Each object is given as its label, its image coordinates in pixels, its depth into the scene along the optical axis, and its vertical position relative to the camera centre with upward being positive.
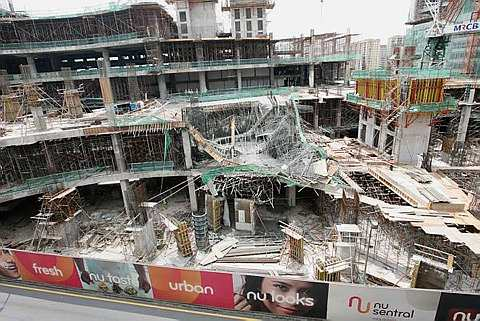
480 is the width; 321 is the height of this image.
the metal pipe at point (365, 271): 13.63 -9.38
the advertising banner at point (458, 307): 9.87 -8.16
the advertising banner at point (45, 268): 13.20 -8.27
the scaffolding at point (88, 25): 38.09 +6.23
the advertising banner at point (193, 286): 11.74 -8.38
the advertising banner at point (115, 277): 12.42 -8.29
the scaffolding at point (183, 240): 17.83 -9.87
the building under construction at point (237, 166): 15.49 -7.41
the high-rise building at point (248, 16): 46.12 +7.39
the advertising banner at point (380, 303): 10.22 -8.30
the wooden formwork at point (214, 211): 21.12 -9.78
